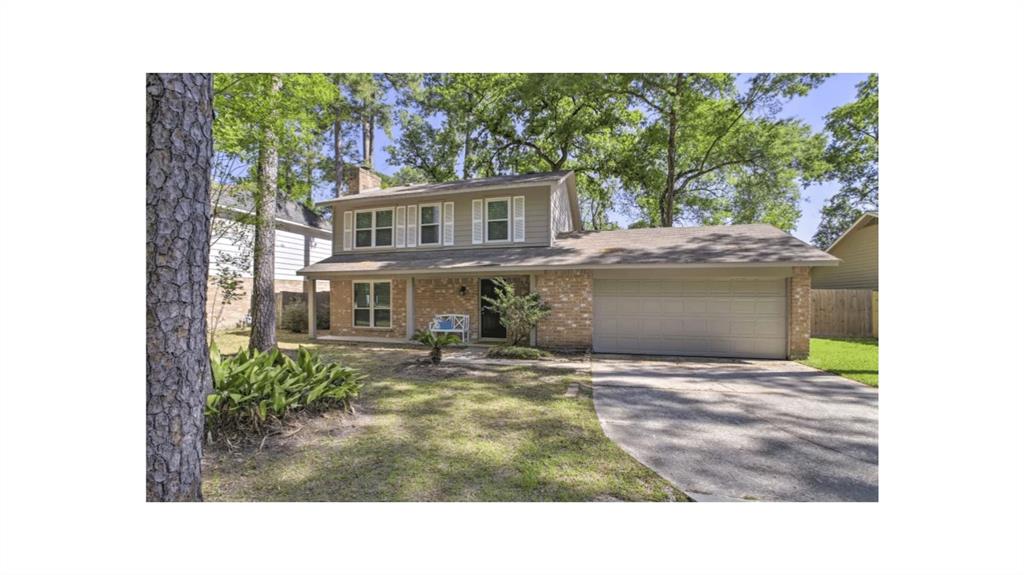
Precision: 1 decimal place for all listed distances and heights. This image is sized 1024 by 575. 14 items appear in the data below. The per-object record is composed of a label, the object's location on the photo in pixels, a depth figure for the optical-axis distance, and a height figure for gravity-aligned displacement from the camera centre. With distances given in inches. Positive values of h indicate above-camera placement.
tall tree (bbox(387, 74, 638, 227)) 652.7 +286.0
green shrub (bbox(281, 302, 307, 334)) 519.2 -37.2
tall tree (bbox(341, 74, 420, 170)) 592.8 +329.4
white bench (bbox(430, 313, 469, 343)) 419.5 -37.3
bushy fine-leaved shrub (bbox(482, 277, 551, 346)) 342.0 -17.0
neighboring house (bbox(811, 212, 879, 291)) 562.3 +50.3
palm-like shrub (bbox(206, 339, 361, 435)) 140.9 -39.4
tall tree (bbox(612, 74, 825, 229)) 581.9 +242.8
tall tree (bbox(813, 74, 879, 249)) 585.0 +224.8
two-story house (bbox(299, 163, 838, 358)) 331.9 +17.5
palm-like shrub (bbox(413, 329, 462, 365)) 285.6 -35.5
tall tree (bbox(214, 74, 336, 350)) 243.4 +112.2
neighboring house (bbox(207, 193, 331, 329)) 500.7 +61.5
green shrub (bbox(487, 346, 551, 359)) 327.6 -52.9
